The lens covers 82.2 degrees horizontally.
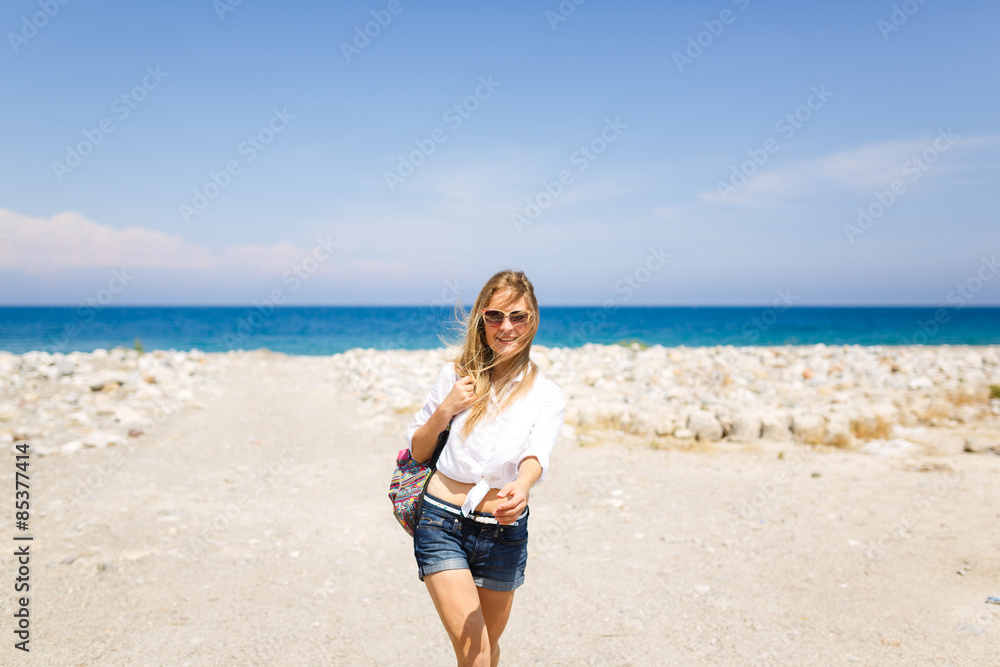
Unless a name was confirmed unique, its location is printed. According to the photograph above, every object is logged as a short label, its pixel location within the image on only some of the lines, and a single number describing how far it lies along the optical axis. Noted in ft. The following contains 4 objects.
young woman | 7.51
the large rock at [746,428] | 28.30
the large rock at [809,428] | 27.86
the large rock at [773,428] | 28.27
